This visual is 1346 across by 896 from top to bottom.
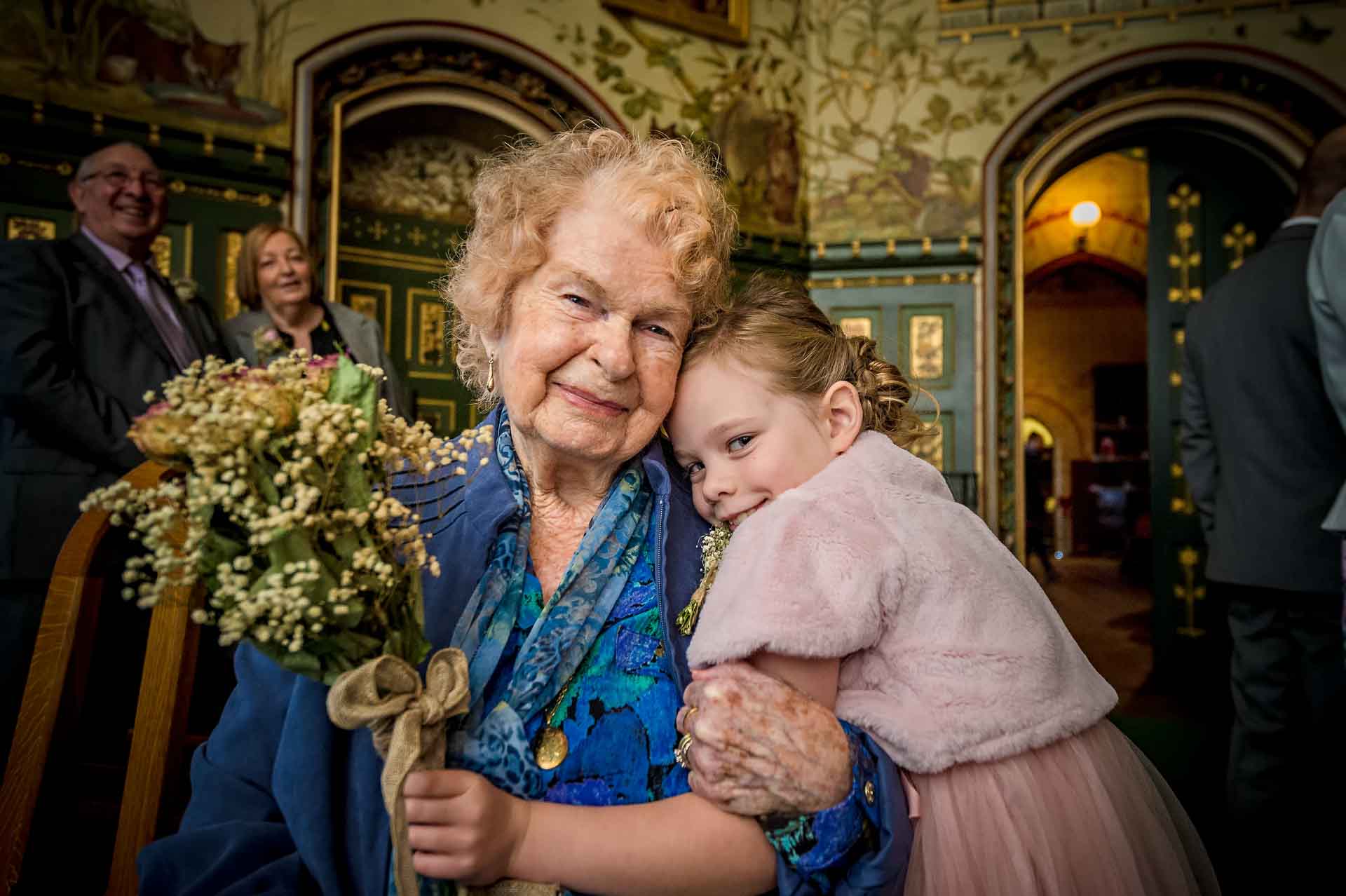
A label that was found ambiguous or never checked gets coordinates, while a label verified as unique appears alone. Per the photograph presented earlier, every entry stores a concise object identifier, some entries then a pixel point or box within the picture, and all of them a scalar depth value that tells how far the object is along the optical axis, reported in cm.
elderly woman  103
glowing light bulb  1205
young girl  111
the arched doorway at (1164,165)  599
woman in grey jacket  404
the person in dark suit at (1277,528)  278
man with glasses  301
